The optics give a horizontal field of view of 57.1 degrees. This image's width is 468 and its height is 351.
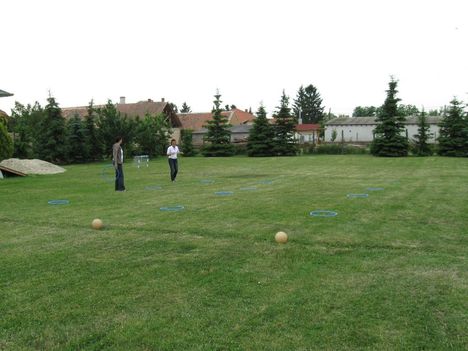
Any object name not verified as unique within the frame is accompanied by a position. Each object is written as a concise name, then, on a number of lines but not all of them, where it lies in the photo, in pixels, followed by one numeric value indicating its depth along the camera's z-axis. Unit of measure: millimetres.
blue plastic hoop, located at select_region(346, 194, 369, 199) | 11891
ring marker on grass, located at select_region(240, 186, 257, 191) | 14406
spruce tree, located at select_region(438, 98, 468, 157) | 31812
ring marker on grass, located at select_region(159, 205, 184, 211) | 10117
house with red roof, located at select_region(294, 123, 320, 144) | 74625
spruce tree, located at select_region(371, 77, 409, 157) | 32969
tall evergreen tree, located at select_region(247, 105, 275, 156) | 37375
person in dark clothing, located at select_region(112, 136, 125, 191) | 14158
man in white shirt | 17016
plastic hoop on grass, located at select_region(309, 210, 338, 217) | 9008
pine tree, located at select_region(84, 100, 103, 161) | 34469
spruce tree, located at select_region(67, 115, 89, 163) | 33594
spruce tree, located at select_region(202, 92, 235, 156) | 38812
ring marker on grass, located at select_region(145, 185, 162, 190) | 14852
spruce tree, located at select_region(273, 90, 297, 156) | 37406
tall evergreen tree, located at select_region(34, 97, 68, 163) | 32938
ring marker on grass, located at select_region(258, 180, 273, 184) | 16591
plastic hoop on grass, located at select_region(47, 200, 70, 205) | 11547
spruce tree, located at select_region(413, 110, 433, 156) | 33406
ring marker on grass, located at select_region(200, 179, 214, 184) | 16891
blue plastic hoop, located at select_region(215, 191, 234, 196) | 12922
